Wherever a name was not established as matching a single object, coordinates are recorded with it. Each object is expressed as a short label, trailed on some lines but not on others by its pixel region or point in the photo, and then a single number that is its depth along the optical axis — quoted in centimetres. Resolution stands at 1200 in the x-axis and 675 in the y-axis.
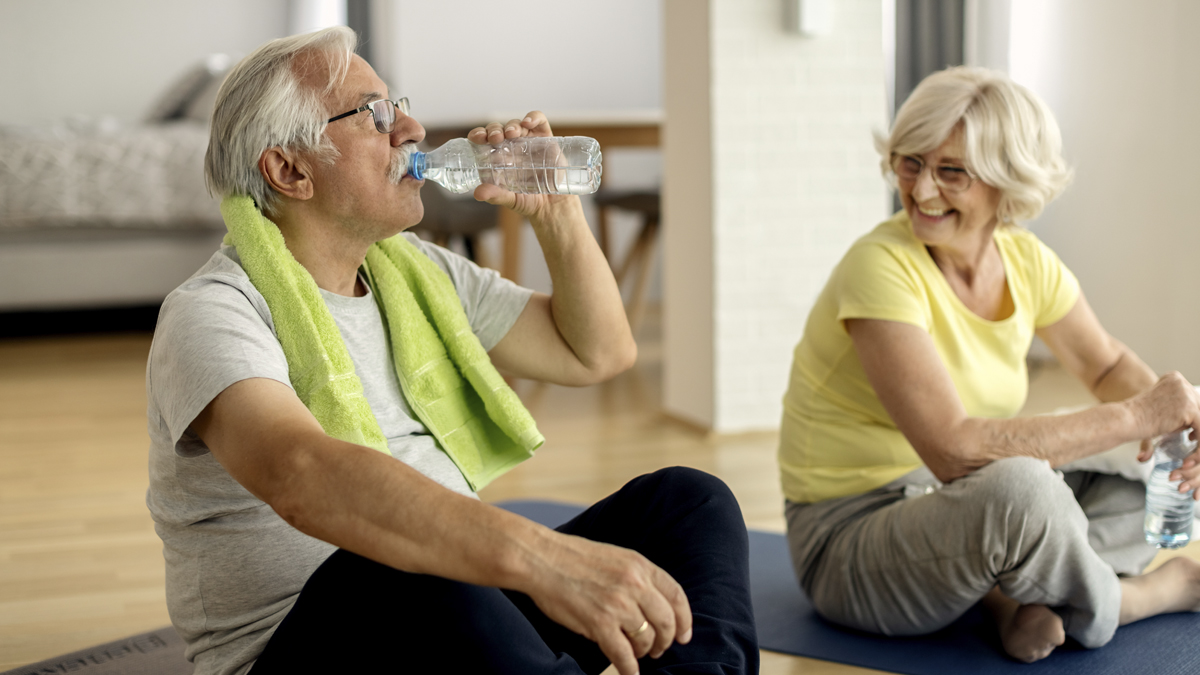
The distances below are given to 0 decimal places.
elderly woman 159
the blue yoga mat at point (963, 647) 163
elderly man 93
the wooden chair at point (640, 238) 471
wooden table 381
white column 315
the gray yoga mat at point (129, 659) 171
